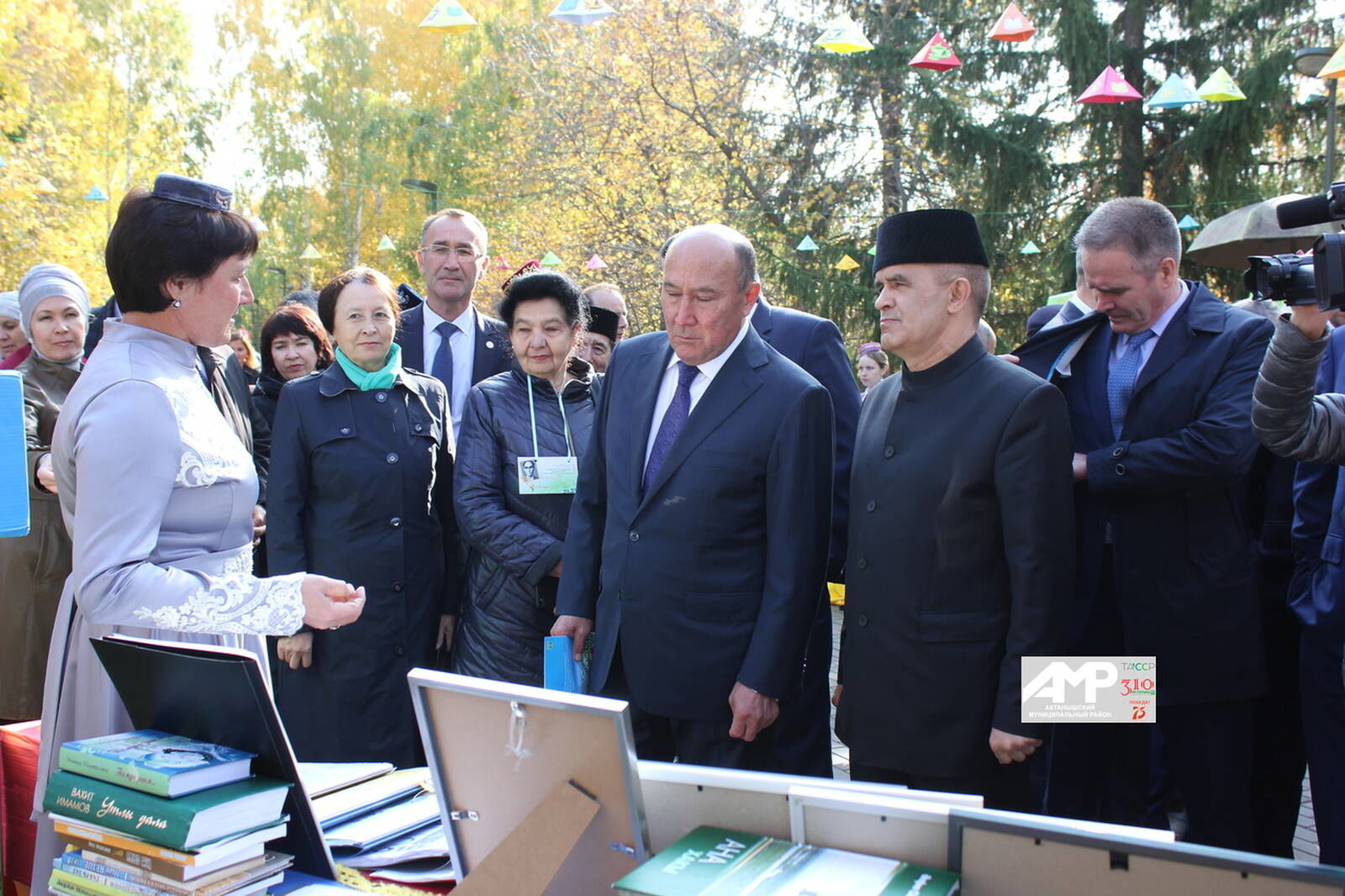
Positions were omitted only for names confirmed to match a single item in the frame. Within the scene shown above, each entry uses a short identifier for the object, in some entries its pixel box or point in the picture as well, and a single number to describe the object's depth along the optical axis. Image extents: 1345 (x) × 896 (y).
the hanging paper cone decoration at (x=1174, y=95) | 10.07
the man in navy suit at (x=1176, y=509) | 3.10
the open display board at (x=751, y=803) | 1.37
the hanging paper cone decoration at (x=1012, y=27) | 9.60
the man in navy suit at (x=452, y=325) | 4.61
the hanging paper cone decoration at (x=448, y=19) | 9.22
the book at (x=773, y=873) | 1.27
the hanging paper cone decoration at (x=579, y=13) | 10.07
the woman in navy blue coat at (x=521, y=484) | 3.65
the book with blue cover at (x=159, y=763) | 1.66
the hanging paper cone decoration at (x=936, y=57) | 10.23
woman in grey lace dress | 2.01
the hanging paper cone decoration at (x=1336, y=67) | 8.15
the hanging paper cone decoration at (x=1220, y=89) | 10.07
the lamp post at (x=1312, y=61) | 10.93
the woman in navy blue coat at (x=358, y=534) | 3.79
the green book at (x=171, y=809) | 1.62
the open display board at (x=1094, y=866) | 1.14
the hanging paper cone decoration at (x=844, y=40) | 10.13
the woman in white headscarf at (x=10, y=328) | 5.79
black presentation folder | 1.71
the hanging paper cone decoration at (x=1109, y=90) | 9.86
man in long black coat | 2.57
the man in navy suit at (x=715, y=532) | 2.86
